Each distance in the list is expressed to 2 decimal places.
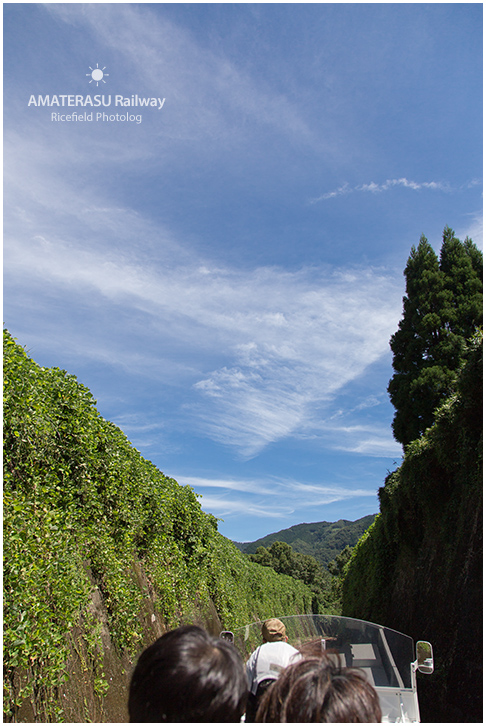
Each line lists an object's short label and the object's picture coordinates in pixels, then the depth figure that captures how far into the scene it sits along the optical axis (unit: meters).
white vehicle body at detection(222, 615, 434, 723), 3.41
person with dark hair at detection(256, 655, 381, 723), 1.23
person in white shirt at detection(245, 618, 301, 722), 2.32
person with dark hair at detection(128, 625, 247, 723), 1.21
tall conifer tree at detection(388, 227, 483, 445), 16.23
